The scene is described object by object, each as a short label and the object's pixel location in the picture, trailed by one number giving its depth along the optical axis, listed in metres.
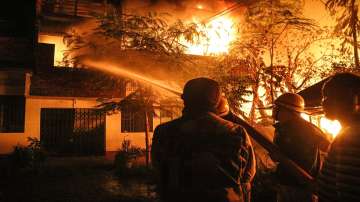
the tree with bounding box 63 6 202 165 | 8.28
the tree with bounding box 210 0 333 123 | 9.98
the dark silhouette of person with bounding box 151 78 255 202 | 2.42
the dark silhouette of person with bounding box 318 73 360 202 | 1.94
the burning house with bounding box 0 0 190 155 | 16.77
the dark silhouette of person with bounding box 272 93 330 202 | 3.51
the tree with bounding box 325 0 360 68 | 6.99
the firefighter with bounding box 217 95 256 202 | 2.58
